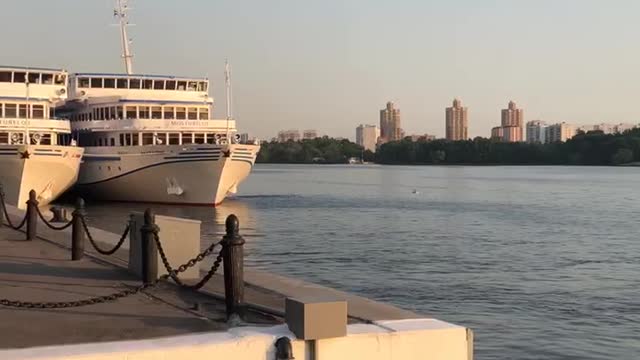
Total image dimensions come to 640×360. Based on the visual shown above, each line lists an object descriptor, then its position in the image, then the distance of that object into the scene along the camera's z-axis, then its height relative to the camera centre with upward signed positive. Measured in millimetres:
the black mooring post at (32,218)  17391 -1209
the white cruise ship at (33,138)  45219 +1261
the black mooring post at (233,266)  8172 -1069
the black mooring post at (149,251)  10656 -1167
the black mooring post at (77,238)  13523 -1275
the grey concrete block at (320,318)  6867 -1310
